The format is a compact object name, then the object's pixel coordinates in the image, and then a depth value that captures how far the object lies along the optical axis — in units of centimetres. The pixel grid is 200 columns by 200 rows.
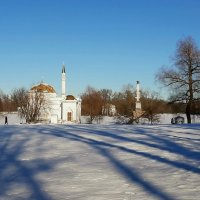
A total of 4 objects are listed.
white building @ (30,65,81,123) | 5531
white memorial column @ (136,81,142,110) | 3618
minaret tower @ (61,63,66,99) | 6049
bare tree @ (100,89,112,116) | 7540
